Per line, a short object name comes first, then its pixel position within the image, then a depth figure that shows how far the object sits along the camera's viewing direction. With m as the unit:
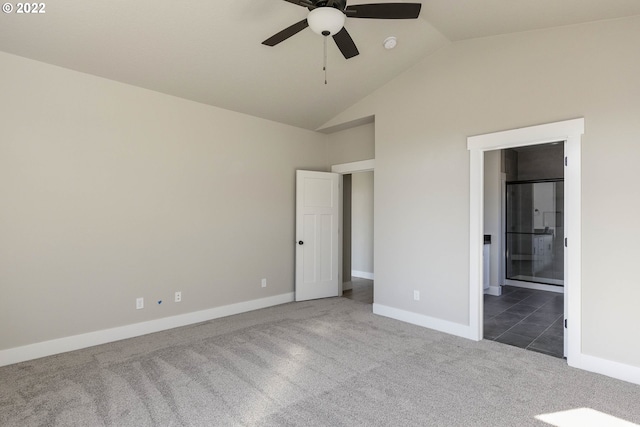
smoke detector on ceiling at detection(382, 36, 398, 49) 3.62
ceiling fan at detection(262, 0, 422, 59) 2.09
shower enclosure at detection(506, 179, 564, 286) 6.57
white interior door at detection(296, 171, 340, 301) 5.33
